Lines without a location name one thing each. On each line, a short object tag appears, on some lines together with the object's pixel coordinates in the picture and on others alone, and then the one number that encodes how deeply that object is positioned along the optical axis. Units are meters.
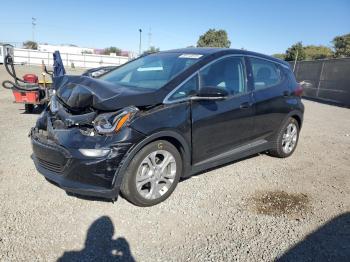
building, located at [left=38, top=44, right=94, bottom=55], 76.25
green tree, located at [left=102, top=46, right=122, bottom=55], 97.64
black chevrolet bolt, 3.19
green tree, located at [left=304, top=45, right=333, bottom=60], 57.91
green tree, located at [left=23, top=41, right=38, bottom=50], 91.50
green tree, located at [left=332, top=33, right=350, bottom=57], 52.99
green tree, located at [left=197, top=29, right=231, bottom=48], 50.75
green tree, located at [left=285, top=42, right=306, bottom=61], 46.88
